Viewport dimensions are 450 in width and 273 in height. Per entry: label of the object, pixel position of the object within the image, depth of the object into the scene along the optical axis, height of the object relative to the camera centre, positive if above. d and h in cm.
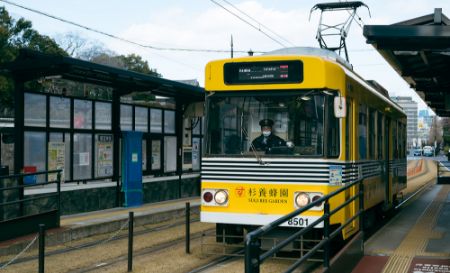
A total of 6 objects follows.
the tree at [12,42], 3769 +790
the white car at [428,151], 10062 +3
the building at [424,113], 16462 +1098
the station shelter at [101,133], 1339 +53
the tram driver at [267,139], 909 +19
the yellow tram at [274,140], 887 +18
